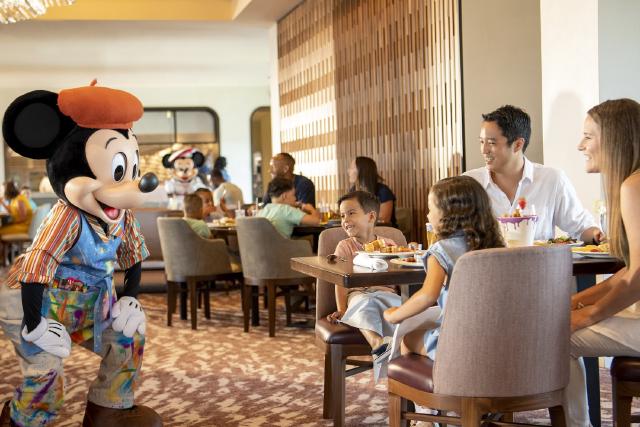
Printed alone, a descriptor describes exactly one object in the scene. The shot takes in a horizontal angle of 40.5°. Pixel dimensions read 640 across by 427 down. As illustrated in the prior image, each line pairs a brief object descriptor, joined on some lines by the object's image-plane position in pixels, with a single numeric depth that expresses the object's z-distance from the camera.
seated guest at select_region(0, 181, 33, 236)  12.25
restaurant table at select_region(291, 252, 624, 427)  2.78
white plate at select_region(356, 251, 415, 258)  3.20
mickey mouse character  3.08
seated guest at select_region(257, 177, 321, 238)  6.25
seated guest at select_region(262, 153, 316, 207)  7.60
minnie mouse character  10.29
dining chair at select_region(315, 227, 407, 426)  3.37
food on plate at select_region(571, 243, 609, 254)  3.08
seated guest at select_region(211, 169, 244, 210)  9.80
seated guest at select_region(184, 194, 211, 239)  6.70
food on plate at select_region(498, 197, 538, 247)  2.94
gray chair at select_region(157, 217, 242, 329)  6.38
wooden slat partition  6.66
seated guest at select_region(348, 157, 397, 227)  6.77
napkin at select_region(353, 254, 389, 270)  2.89
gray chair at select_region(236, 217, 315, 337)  5.96
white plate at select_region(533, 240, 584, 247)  3.21
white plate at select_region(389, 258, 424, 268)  2.94
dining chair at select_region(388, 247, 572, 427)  2.29
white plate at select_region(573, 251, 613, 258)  3.01
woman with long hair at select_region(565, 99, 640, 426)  2.61
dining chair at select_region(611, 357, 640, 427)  2.60
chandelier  5.61
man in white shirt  3.90
